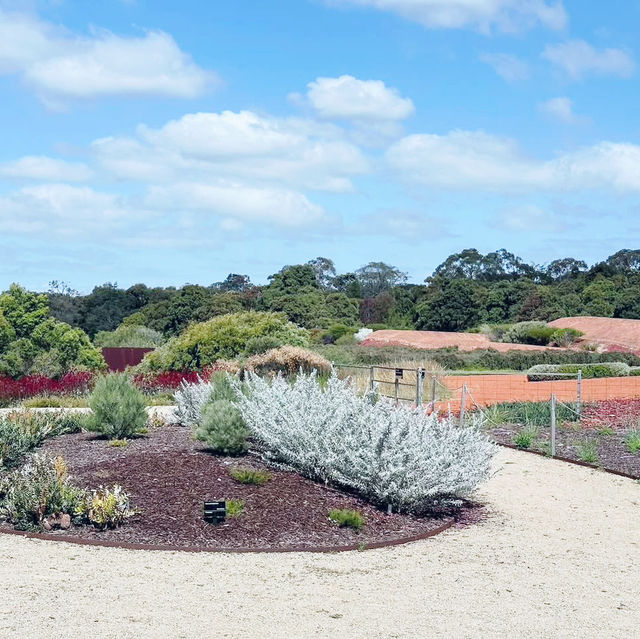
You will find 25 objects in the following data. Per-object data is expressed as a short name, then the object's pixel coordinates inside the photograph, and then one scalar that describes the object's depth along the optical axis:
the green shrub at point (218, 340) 24.16
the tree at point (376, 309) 69.62
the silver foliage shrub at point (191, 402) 13.55
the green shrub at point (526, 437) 14.51
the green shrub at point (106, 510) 8.09
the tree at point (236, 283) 84.62
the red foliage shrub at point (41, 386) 20.38
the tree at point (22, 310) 24.62
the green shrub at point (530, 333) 46.03
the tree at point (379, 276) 94.38
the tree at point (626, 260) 80.50
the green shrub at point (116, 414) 11.98
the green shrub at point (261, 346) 23.20
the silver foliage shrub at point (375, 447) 9.04
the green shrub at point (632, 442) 13.88
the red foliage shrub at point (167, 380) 21.97
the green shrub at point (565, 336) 44.25
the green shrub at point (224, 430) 10.62
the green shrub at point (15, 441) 10.38
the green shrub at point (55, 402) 19.14
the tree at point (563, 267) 83.31
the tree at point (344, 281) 86.00
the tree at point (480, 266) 82.88
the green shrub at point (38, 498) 8.19
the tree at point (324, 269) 85.62
